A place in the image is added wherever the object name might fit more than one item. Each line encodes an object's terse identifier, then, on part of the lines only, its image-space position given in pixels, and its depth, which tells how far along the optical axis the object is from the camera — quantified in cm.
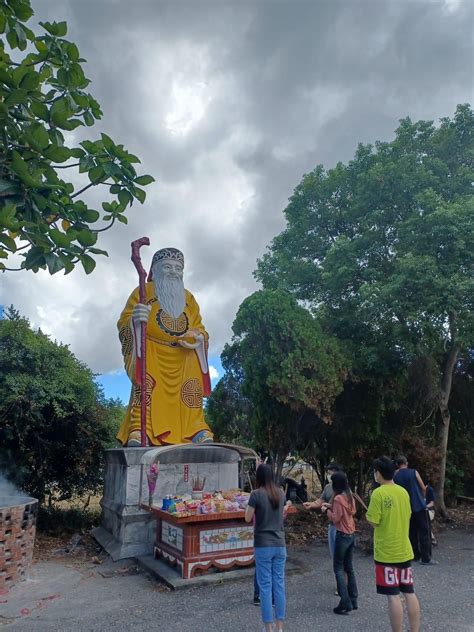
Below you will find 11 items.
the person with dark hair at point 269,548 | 397
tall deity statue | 877
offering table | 595
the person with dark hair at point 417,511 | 649
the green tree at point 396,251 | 889
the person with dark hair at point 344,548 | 477
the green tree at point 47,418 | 896
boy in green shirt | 370
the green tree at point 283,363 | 906
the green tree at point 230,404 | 1191
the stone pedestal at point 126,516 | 718
